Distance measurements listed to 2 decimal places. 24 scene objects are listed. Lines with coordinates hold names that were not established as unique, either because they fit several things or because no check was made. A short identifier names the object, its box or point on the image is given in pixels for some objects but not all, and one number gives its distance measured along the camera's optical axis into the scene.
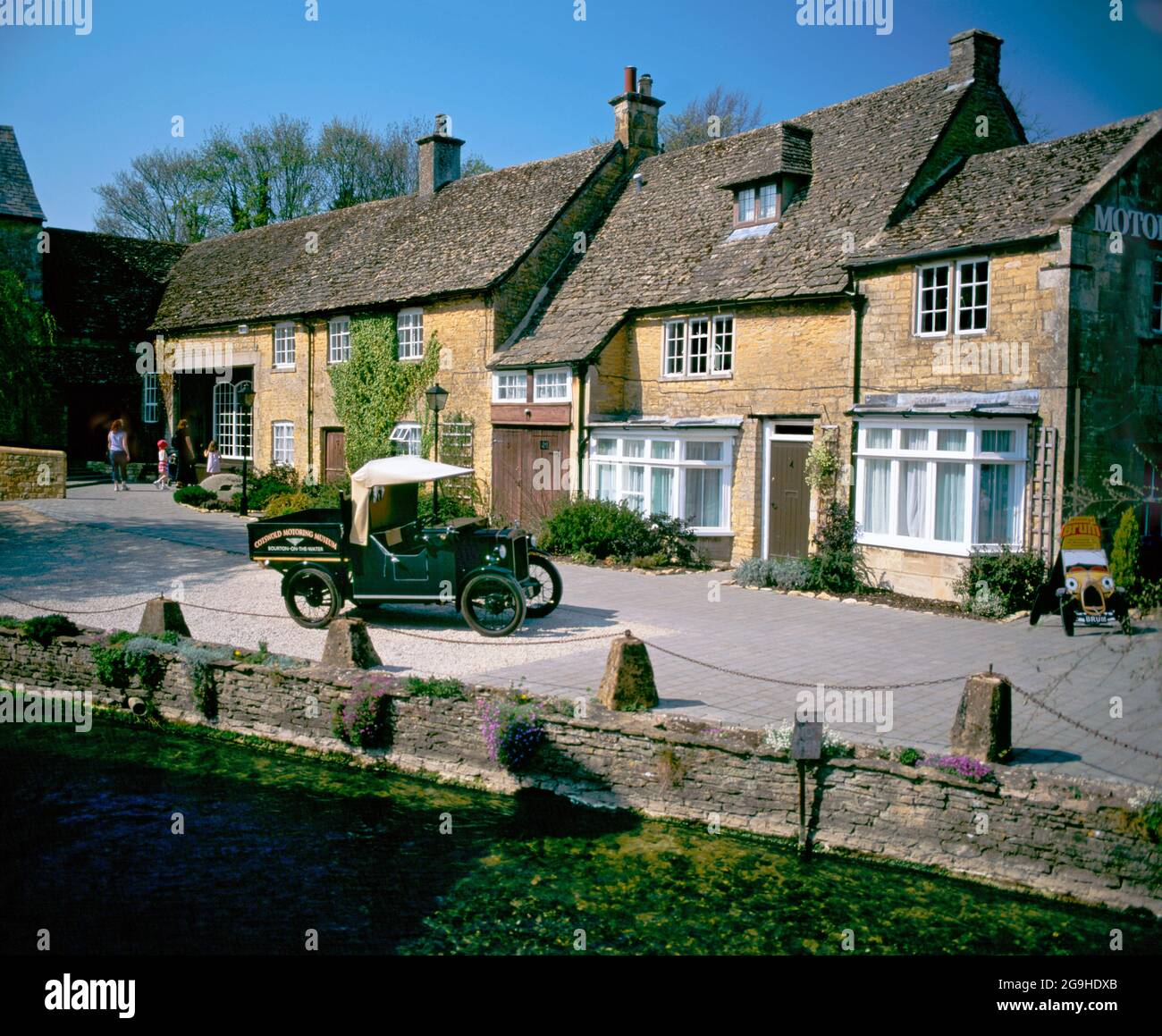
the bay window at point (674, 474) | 19.25
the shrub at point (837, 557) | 16.25
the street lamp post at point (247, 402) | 24.66
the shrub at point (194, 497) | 25.94
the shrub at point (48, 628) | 12.20
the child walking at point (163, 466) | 30.34
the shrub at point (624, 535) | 18.95
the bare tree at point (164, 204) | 48.75
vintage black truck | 12.56
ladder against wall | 14.53
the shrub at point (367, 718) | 10.01
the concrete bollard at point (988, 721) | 7.85
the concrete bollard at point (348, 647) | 10.64
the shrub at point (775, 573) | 16.44
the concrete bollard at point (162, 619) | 11.89
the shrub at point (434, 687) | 9.72
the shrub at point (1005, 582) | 14.32
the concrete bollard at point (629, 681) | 9.21
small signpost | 7.86
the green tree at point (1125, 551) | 13.93
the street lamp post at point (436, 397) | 20.80
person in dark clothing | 32.53
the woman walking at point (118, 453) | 28.25
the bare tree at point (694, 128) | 39.56
